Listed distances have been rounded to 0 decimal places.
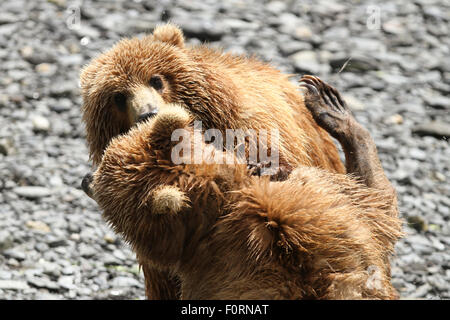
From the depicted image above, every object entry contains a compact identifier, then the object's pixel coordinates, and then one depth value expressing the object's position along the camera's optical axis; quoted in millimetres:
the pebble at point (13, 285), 11008
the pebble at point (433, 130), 14992
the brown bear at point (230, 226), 6426
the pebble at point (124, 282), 11500
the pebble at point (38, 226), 12383
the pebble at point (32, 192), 13078
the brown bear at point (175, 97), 8844
